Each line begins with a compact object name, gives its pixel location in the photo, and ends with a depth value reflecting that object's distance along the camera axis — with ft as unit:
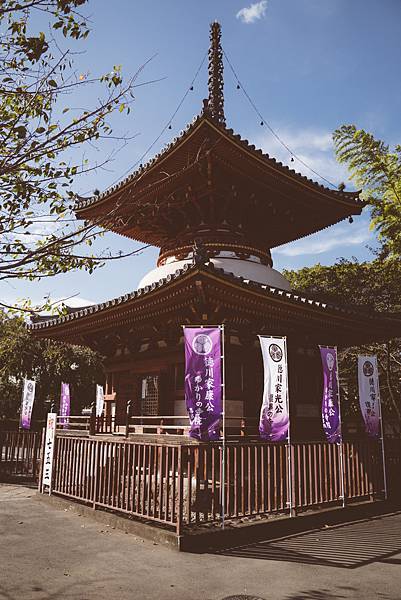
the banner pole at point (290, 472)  25.47
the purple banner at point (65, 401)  58.23
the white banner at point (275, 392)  26.07
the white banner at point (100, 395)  60.90
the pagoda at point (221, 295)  34.22
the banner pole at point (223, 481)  22.12
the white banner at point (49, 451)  32.73
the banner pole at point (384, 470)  32.09
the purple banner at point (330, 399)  29.80
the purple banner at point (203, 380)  25.03
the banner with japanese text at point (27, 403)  49.93
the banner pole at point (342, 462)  29.39
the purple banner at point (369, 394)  32.81
